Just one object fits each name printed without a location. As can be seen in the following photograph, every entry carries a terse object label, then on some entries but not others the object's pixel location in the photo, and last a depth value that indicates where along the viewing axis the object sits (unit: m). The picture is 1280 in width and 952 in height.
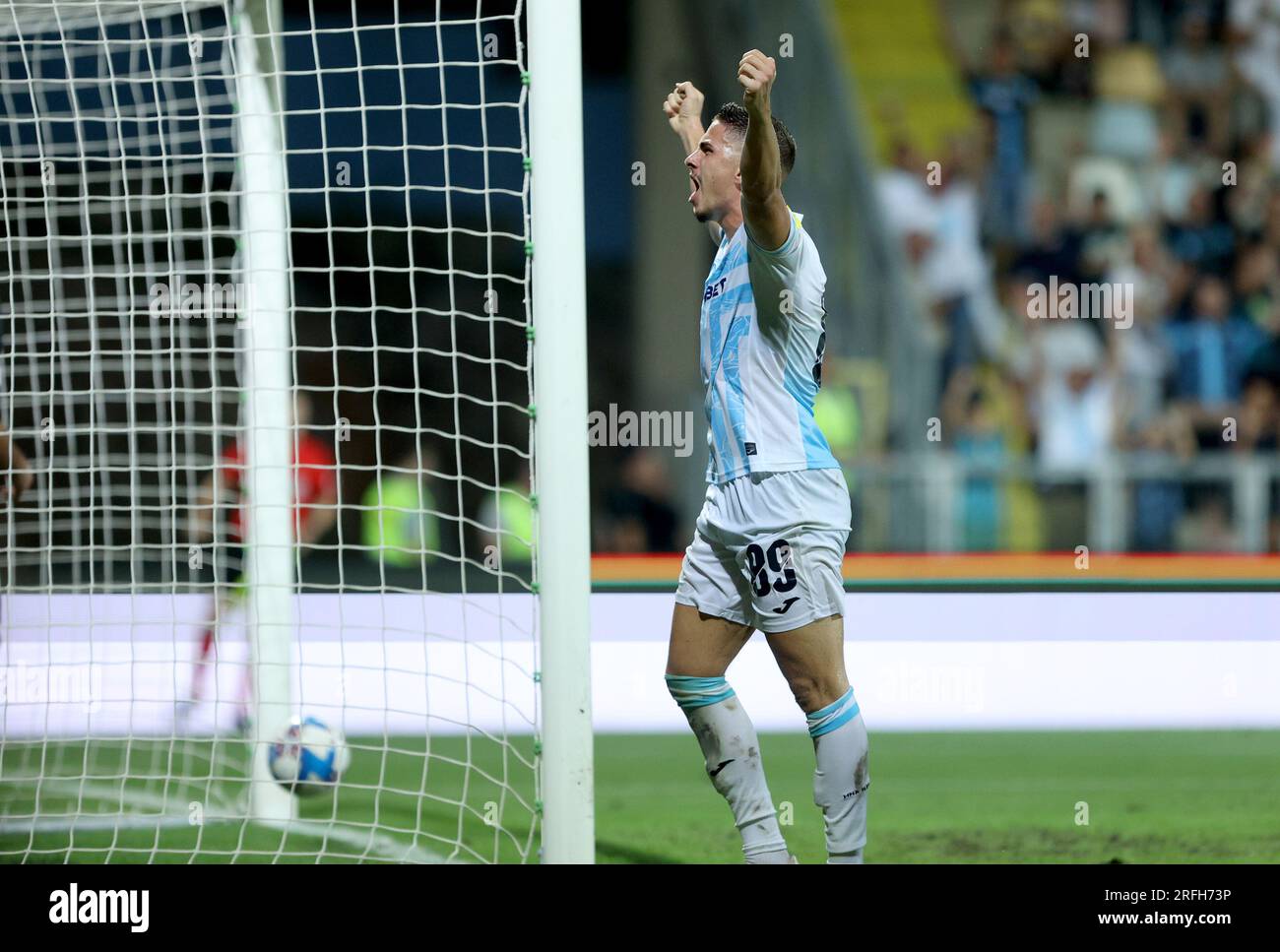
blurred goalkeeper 12.29
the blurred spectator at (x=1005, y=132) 18.30
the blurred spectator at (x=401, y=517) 18.73
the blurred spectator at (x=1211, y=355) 16.81
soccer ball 9.26
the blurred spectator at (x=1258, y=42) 19.73
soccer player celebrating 6.94
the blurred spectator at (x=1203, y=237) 17.84
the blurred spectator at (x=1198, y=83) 19.39
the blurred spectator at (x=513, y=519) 17.83
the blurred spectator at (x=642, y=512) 16.92
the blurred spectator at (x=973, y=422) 16.59
